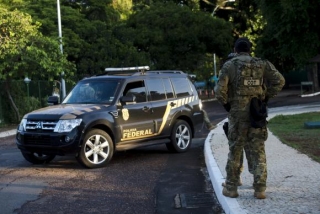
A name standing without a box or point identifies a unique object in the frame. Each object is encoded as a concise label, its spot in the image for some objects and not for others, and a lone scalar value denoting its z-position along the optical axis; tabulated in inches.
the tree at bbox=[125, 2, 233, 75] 1417.3
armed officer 258.5
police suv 395.5
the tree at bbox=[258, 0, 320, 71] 1038.4
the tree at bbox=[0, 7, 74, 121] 859.4
